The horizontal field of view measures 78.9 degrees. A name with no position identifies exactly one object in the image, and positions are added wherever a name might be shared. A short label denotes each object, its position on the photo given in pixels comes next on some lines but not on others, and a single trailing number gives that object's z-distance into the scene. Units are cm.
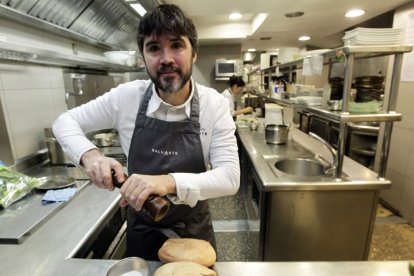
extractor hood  137
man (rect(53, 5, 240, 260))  88
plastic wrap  114
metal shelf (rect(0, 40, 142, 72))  115
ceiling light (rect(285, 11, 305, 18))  308
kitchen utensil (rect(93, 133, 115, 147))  219
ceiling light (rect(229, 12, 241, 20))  396
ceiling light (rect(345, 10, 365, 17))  303
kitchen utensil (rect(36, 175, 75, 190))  133
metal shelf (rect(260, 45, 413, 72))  132
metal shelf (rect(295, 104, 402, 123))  136
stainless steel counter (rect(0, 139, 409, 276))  72
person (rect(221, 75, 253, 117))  423
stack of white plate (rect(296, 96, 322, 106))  189
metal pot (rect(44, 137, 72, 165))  168
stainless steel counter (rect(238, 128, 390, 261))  151
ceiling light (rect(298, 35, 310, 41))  462
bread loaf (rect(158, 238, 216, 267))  68
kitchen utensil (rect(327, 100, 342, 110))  167
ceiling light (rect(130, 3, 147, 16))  136
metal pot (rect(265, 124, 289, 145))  254
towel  121
